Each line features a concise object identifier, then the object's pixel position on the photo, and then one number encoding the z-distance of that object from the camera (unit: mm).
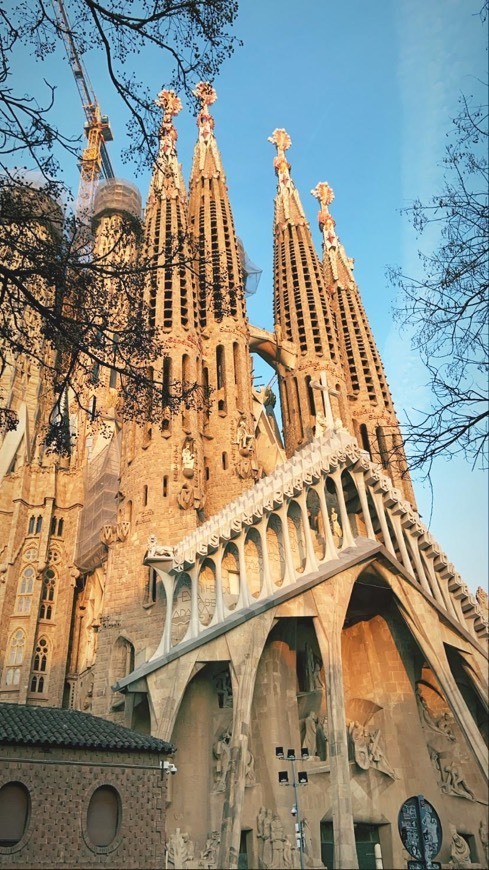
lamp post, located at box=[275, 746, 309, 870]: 15282
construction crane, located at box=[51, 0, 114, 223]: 55125
